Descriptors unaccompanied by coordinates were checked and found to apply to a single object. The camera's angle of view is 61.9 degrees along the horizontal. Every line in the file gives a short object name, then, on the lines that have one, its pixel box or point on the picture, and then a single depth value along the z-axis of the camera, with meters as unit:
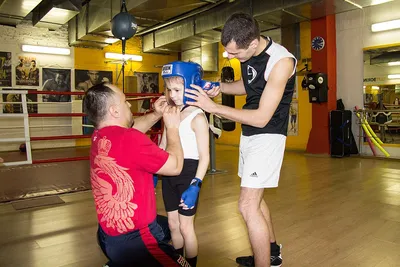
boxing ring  4.03
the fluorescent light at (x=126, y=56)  10.41
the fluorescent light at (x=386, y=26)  6.69
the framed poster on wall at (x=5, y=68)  8.76
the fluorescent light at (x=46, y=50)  9.04
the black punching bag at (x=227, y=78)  8.12
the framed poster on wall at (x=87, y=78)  9.86
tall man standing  1.66
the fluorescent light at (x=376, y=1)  5.98
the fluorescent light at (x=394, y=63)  6.81
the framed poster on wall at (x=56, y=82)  9.40
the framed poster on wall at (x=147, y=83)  10.99
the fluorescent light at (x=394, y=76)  6.86
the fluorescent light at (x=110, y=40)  9.17
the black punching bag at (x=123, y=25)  5.34
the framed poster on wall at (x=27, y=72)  9.02
